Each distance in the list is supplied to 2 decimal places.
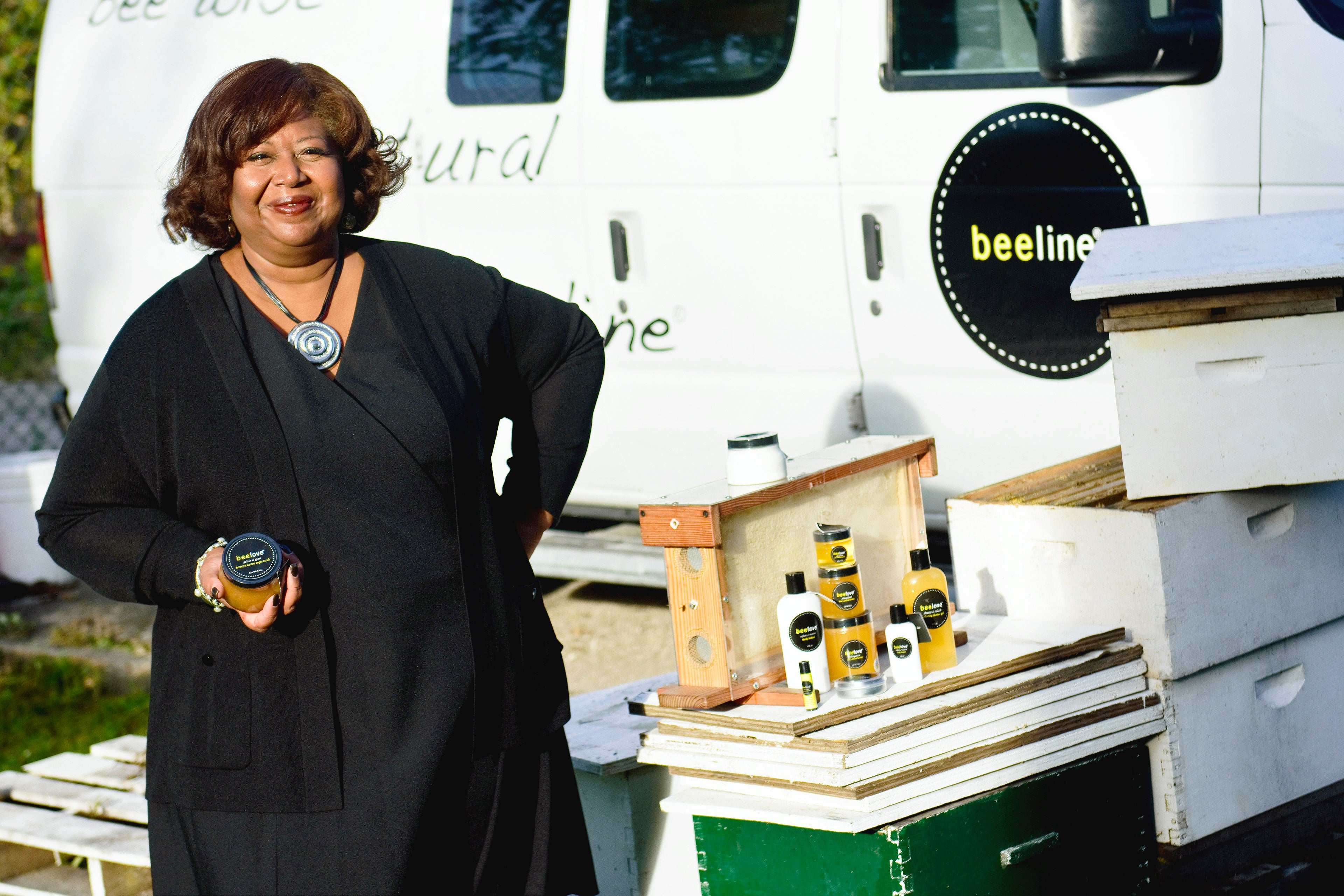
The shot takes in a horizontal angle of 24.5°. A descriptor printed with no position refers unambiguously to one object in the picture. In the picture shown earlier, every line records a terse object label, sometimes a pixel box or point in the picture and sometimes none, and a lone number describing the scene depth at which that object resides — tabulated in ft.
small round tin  17.20
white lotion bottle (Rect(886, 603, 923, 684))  17.56
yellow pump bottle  18.19
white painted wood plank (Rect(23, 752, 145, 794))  22.90
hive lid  17.65
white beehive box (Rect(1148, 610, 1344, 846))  18.80
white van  24.39
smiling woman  14.58
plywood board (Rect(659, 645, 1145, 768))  16.32
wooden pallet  20.67
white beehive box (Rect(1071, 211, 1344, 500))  18.05
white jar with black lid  17.84
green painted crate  16.55
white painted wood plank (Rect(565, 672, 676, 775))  19.00
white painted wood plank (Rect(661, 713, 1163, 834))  16.22
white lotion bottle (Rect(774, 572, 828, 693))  17.27
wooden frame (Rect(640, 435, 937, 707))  17.36
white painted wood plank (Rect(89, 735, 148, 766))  24.21
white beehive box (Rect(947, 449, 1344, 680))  18.73
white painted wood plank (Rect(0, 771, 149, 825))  21.81
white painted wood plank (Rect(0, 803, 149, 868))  20.09
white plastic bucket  41.91
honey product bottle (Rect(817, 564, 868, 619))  17.79
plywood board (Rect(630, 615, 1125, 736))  16.72
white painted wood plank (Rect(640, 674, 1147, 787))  16.41
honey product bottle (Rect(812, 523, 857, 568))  17.81
